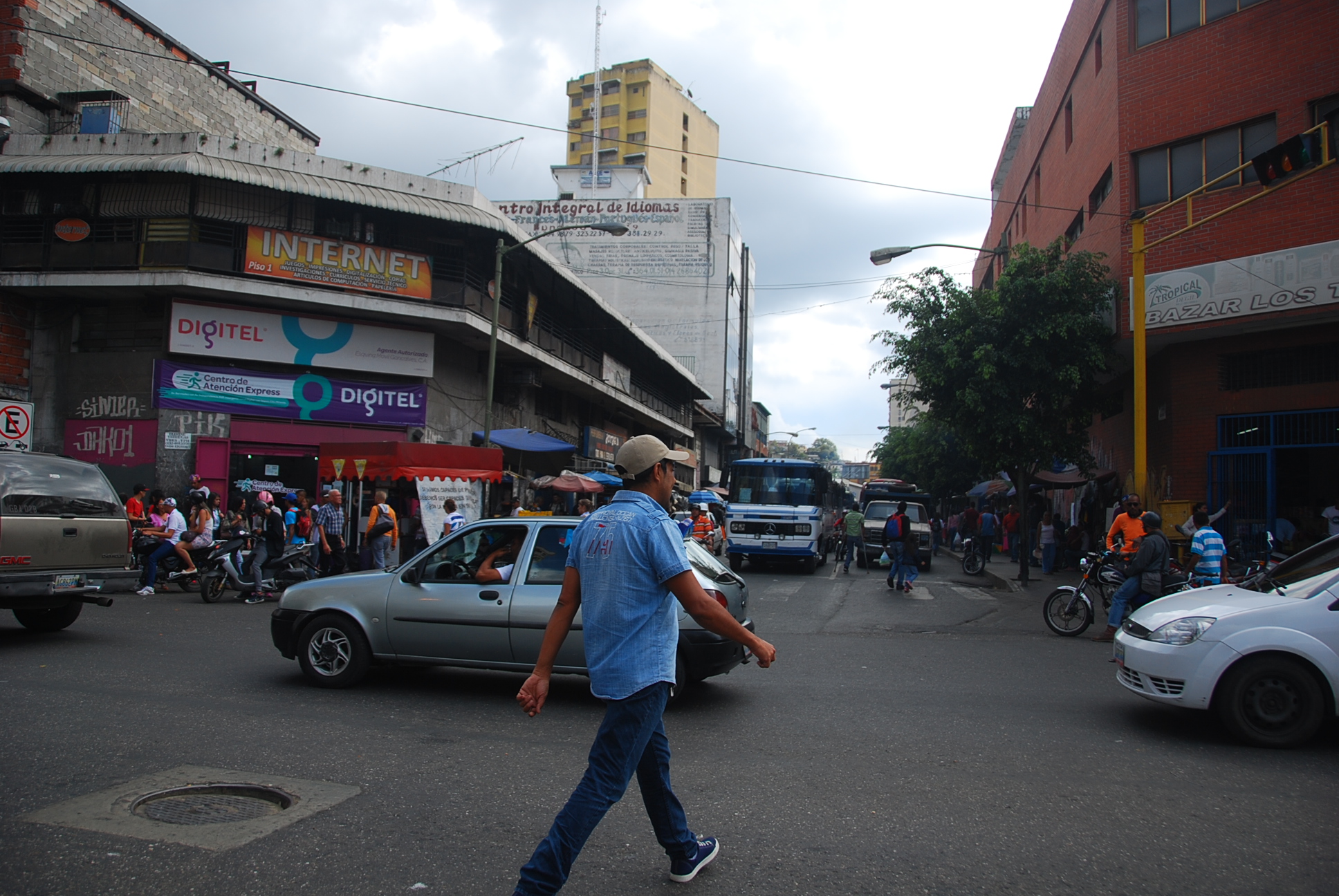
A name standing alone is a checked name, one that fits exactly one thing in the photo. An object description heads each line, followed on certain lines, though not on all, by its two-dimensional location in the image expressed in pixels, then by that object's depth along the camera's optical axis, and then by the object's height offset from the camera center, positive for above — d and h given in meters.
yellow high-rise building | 78.19 +33.18
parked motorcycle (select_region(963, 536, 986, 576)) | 22.95 -1.58
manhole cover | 4.18 -1.59
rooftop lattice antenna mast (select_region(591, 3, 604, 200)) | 60.75 +29.34
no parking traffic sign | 14.60 +0.81
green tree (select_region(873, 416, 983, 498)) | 38.31 +1.94
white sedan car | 5.91 -1.05
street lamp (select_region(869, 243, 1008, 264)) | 18.05 +4.91
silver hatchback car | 7.01 -1.05
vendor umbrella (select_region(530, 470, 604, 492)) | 21.94 +0.13
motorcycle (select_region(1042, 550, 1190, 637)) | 11.53 -1.30
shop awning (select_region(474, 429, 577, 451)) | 21.78 +1.15
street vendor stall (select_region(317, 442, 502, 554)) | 18.19 +0.19
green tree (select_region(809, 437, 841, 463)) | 163.89 +9.13
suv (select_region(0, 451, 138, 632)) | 8.64 -0.66
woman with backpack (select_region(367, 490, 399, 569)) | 14.80 -0.76
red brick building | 15.68 +4.53
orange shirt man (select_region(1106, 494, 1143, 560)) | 11.50 -0.30
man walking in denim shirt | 3.11 -0.49
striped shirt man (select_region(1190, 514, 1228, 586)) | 10.17 -0.56
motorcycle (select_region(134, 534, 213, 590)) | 14.55 -1.40
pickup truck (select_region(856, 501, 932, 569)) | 25.27 -0.91
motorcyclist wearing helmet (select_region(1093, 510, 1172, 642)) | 10.11 -0.71
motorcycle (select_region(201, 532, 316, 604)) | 13.68 -1.42
